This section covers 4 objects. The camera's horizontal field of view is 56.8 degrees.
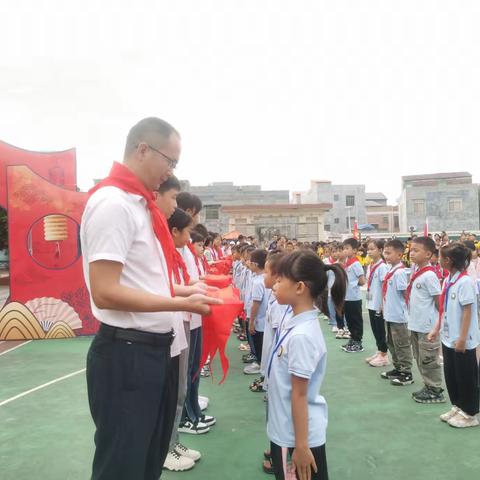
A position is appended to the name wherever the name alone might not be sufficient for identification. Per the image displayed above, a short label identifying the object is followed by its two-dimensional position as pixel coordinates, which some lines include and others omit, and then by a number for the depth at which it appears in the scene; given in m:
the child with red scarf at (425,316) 4.02
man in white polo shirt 1.40
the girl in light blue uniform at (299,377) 1.83
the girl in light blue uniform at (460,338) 3.43
